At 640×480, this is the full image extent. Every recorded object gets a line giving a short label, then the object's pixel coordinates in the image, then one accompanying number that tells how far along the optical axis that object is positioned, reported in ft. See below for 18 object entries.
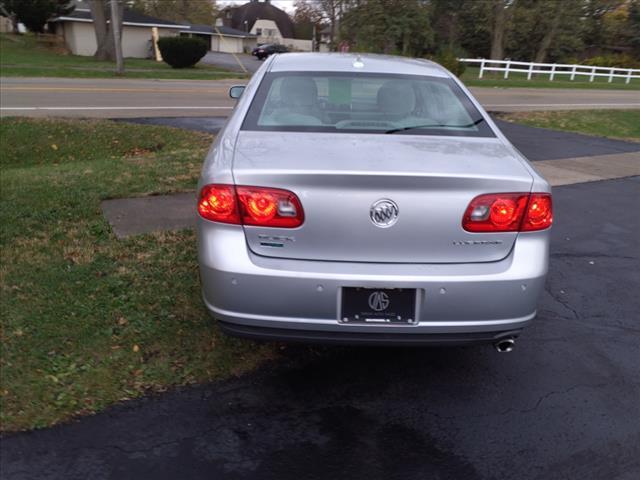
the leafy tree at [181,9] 216.13
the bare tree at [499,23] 130.23
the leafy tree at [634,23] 161.48
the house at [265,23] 305.12
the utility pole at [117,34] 79.05
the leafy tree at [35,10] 136.15
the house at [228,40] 220.43
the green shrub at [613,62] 150.61
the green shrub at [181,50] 103.24
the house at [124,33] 140.05
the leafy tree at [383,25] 107.55
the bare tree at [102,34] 111.45
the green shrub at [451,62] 89.15
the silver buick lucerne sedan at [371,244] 9.24
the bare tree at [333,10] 118.42
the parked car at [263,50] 184.34
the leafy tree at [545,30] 143.74
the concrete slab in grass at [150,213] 17.99
